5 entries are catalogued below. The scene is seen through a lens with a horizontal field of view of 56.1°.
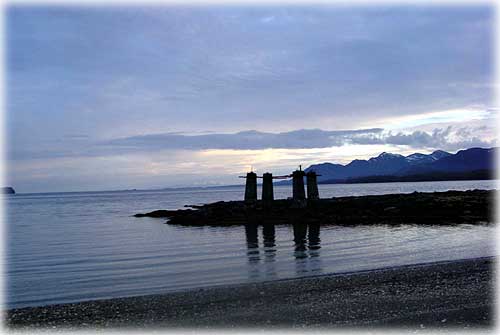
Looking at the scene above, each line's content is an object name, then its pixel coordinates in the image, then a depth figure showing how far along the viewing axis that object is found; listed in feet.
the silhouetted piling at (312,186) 160.31
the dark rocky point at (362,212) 133.49
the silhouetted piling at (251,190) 162.90
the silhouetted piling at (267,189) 158.20
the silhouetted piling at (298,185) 151.08
